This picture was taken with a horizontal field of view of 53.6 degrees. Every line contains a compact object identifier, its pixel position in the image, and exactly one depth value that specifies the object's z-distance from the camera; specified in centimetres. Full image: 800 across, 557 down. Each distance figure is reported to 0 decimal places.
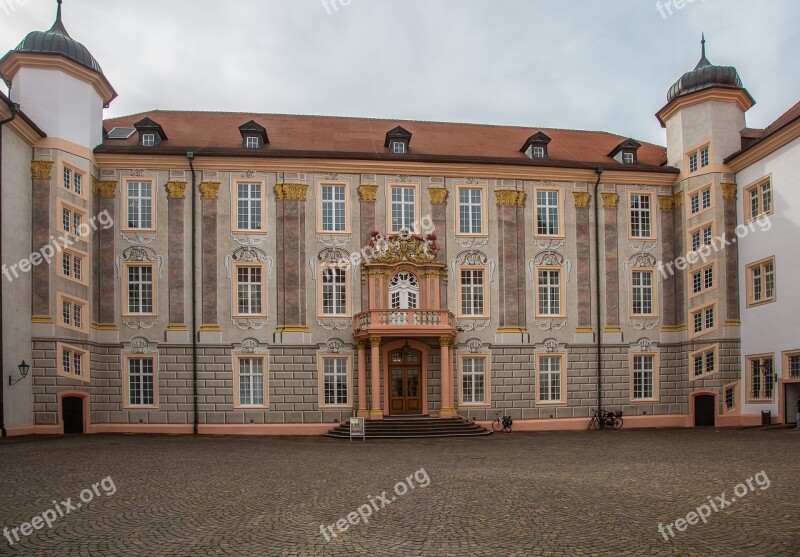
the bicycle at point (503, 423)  3350
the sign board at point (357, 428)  2940
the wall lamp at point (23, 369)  2878
